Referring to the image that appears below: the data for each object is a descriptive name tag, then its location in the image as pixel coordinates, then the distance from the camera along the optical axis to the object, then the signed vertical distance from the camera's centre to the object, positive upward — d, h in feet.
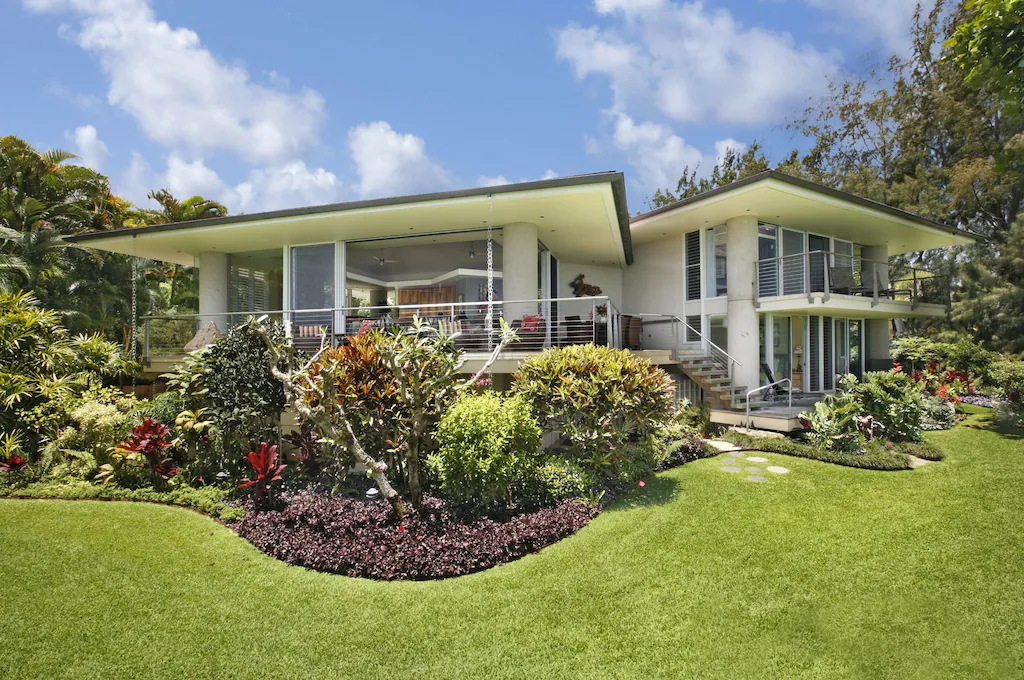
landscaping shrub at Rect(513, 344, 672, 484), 23.41 -2.56
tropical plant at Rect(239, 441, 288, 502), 21.98 -5.40
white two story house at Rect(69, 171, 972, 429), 36.14 +7.00
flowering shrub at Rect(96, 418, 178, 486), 24.80 -5.44
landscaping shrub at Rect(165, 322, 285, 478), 24.41 -2.31
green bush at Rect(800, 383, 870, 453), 30.14 -5.09
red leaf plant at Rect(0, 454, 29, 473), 25.37 -5.80
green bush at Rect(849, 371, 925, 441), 31.32 -3.89
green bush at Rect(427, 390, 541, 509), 20.07 -4.29
